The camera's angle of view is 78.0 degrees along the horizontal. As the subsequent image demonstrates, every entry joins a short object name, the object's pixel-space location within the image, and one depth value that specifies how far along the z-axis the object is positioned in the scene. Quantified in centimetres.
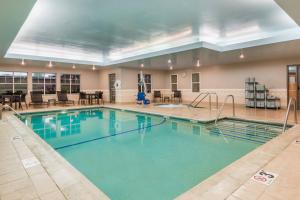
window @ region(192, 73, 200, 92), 1207
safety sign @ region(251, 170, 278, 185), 194
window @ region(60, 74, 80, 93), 1181
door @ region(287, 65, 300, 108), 809
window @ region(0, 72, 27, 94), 997
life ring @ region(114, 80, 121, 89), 1158
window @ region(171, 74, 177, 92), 1356
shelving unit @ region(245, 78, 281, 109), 816
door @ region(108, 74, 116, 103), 1239
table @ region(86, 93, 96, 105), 1146
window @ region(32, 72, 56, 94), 1084
